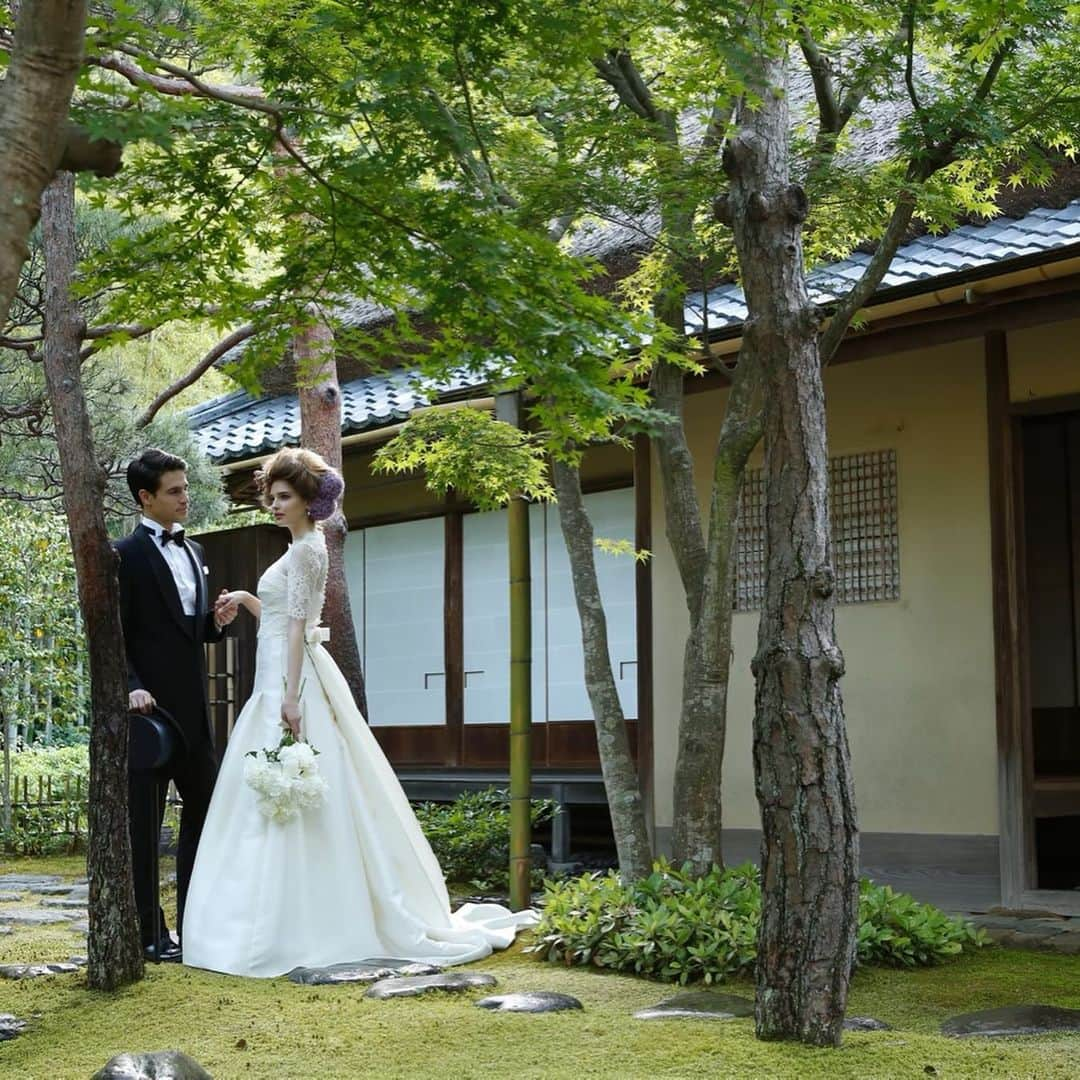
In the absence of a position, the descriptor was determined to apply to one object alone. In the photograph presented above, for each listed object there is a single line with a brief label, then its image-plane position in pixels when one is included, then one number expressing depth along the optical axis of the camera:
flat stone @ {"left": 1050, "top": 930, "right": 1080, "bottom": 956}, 6.09
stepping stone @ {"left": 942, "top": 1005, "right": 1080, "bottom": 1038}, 4.47
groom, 5.93
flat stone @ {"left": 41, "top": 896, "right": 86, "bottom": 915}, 8.27
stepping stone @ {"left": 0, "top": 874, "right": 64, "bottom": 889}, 9.66
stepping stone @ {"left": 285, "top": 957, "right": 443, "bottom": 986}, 5.53
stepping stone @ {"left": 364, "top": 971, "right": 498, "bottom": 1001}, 5.19
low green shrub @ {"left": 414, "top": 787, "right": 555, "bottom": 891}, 9.05
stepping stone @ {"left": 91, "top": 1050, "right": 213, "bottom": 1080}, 3.67
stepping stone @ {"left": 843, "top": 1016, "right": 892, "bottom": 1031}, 4.54
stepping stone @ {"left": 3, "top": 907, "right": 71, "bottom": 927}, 7.52
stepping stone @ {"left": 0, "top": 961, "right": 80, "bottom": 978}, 5.65
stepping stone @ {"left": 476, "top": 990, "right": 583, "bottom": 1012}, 4.92
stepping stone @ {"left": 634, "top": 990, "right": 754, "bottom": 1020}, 4.73
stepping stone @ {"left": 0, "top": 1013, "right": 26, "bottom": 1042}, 4.66
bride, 5.87
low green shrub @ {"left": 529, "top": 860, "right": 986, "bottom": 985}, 5.55
